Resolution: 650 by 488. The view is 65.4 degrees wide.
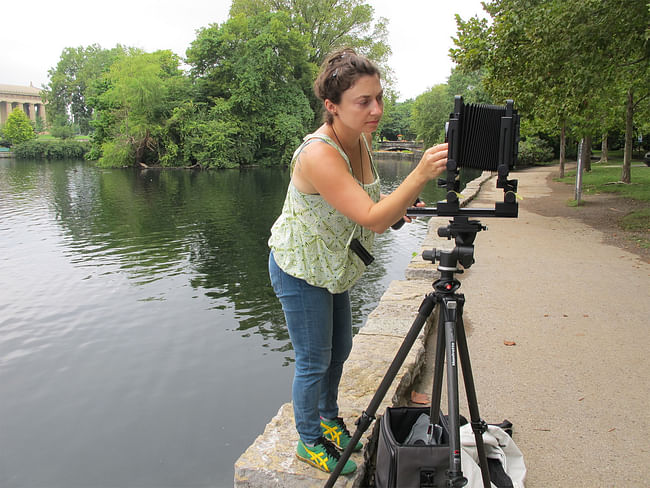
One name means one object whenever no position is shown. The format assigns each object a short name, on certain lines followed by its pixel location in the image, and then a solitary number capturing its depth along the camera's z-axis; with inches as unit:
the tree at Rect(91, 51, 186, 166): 1366.9
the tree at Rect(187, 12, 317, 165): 1334.9
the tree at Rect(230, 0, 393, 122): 1430.9
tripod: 68.4
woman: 65.6
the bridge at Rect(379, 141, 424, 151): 2573.8
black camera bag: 73.4
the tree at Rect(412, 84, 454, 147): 1953.7
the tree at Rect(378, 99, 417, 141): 2994.6
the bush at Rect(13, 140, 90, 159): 2026.3
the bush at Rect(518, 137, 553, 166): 1263.5
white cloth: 88.3
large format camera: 63.9
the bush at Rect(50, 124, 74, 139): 2598.7
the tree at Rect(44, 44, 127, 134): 2790.4
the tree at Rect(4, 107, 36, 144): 2391.7
